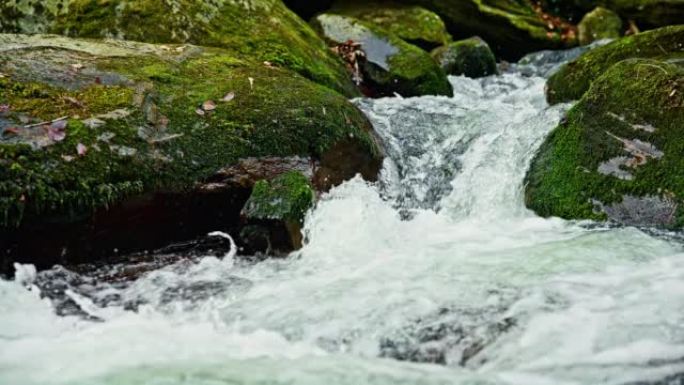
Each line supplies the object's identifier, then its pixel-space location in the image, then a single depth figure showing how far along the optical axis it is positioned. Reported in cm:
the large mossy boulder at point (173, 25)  1245
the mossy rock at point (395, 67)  1559
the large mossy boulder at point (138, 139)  752
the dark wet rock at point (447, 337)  561
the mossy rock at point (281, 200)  817
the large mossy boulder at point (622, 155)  888
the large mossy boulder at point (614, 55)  1305
